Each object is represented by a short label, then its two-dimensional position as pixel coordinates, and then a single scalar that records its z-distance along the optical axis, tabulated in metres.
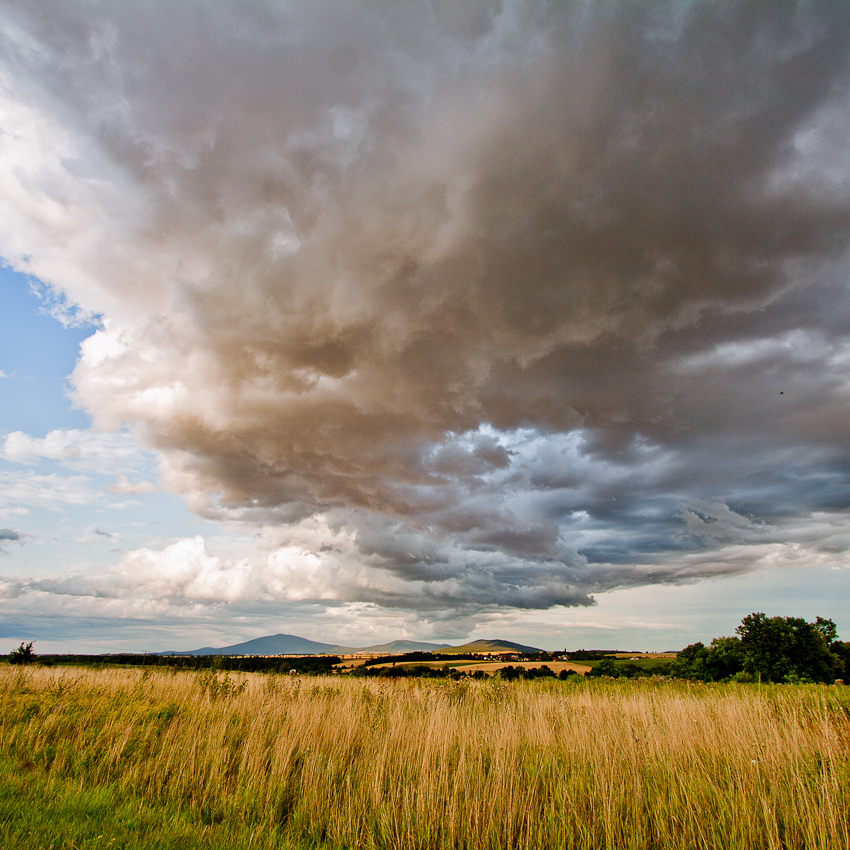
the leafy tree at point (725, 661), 50.19
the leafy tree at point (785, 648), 46.19
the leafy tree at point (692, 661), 49.66
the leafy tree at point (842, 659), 55.20
